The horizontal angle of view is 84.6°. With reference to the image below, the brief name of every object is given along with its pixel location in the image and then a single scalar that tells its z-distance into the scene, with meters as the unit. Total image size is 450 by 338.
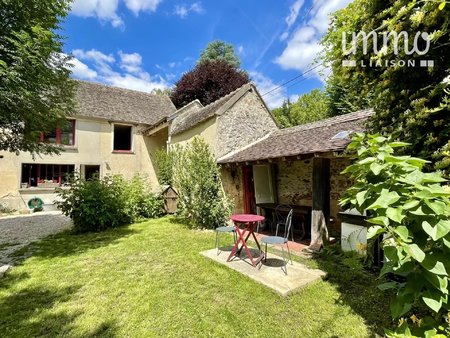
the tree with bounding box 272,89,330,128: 23.09
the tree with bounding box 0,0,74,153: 5.61
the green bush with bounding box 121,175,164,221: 10.35
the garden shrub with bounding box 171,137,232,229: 9.06
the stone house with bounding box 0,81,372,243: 7.61
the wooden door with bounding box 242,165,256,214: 9.96
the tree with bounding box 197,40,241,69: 30.14
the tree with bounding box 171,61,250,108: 21.66
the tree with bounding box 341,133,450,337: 1.64
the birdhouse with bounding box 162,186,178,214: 12.33
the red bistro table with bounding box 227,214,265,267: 5.33
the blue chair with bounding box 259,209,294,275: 4.90
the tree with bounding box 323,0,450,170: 2.85
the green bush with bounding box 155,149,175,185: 13.04
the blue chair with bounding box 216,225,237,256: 5.82
